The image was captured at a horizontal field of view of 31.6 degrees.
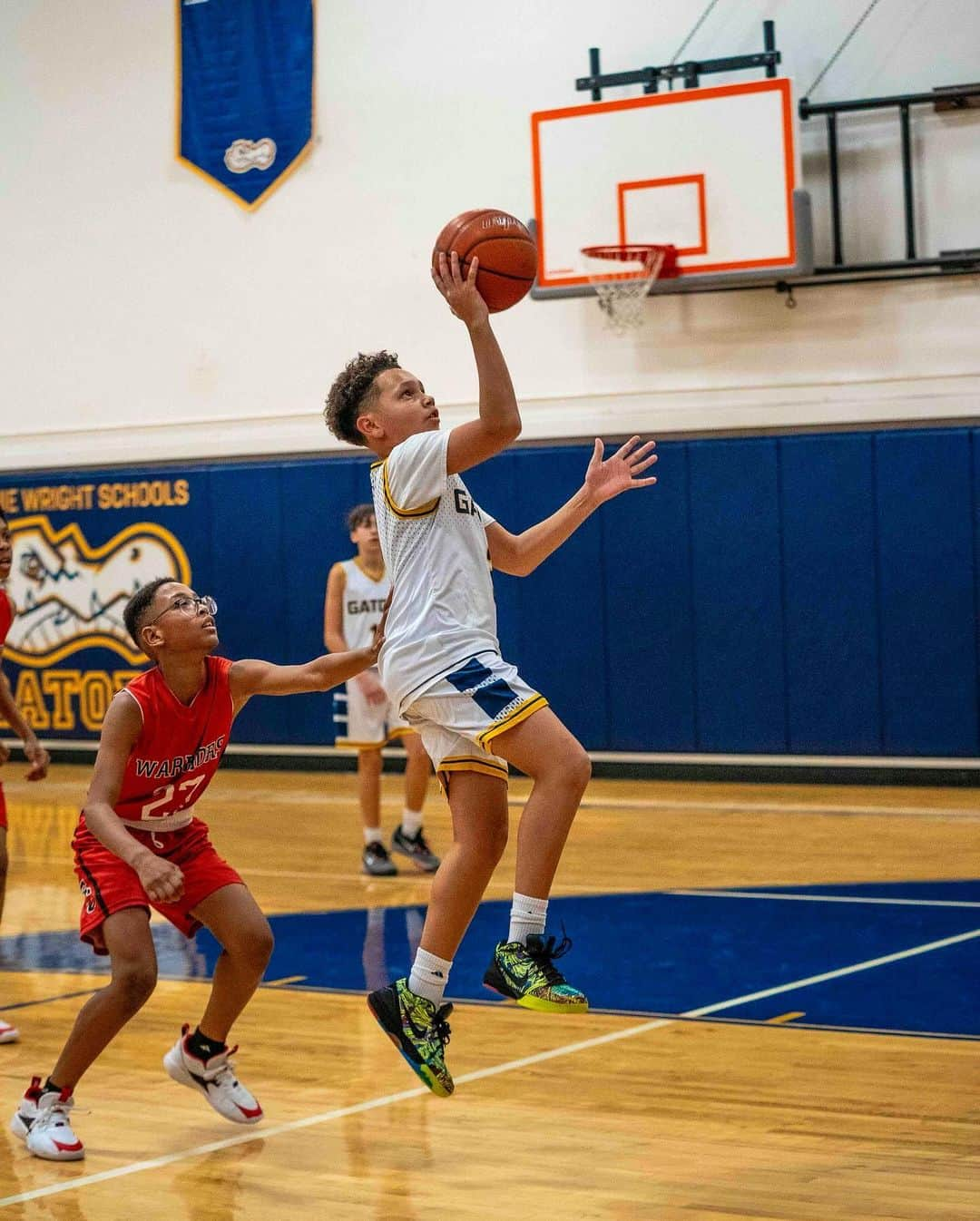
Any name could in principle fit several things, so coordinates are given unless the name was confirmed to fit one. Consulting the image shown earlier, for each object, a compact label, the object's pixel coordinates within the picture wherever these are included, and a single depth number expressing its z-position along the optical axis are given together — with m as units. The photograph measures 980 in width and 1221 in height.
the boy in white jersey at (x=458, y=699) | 3.81
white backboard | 10.27
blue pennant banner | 12.23
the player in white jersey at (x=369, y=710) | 8.01
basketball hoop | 10.47
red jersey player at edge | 5.39
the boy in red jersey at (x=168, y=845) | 4.20
